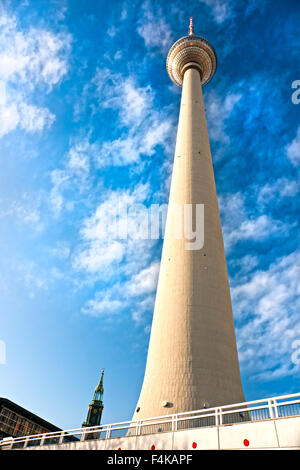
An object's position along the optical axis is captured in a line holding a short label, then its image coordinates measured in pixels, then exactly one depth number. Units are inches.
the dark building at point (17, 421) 1733.5
